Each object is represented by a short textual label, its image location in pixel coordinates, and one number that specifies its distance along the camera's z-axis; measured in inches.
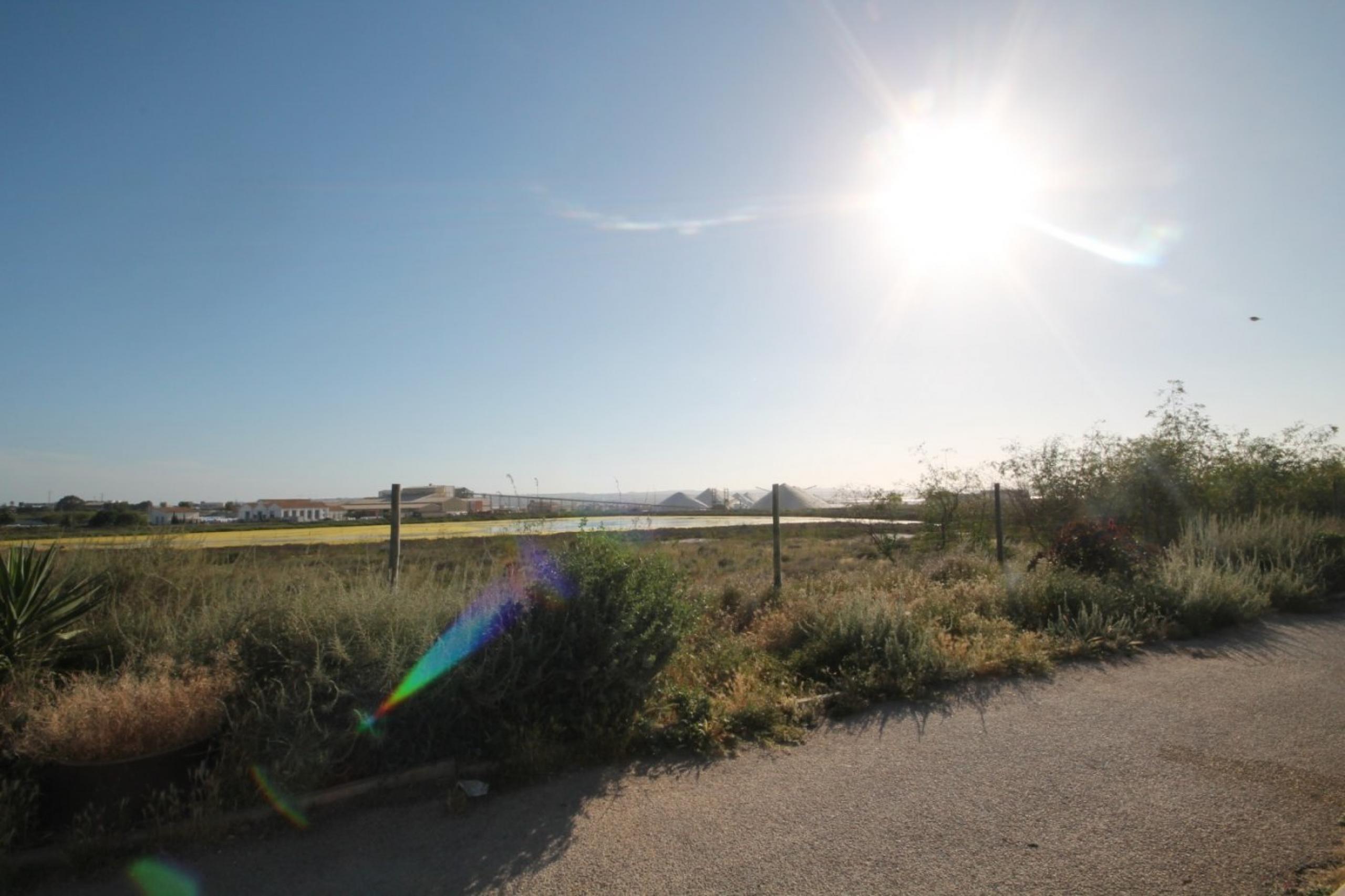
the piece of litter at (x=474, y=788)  157.8
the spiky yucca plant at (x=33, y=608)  170.1
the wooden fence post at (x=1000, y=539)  451.8
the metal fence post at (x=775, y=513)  368.5
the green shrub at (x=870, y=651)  229.0
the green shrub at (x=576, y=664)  173.3
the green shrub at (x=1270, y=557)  375.2
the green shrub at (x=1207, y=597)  321.1
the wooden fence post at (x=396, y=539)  254.2
